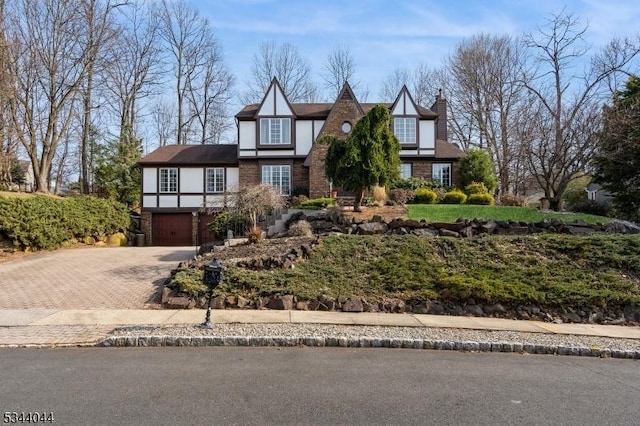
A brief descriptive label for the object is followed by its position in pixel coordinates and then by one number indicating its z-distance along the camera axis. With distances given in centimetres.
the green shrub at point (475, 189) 2502
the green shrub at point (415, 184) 2558
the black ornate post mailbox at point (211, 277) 791
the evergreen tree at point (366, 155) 1783
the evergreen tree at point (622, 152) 2128
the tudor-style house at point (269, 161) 2802
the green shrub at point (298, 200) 2436
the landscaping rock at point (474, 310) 982
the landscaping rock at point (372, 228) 1462
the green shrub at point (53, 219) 1691
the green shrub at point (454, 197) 2342
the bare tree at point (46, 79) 2445
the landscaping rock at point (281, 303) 982
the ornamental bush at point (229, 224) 1784
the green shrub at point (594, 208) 2572
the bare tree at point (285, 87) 4454
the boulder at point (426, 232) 1424
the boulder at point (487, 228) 1461
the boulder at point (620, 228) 1572
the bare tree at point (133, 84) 3847
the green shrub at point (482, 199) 2341
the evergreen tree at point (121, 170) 3272
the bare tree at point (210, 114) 4325
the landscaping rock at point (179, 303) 982
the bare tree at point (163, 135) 4566
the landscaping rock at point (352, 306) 978
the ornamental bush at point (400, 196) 2219
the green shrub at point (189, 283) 1012
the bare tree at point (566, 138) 2472
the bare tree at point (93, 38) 2750
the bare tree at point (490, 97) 3731
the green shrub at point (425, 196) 2341
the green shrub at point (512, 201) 2397
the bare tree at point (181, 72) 4162
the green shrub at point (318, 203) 2186
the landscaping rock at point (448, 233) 1418
